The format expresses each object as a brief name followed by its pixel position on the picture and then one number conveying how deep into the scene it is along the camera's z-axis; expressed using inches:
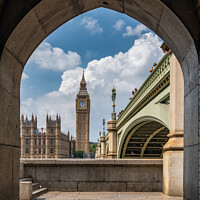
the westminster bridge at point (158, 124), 319.9
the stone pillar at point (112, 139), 1354.6
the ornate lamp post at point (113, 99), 1315.2
